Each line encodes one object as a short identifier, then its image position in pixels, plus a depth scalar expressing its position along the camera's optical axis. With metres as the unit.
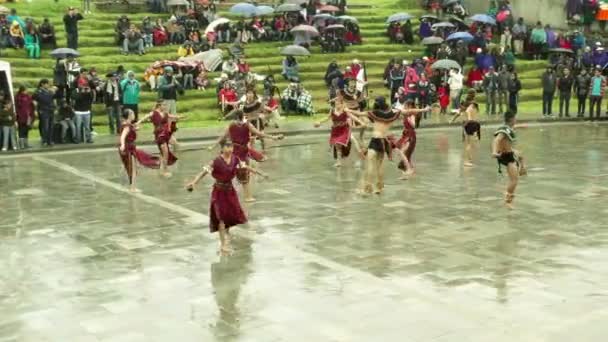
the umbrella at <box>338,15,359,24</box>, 36.34
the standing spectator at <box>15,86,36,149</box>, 24.06
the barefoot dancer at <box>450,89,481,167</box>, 20.47
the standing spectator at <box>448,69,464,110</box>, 31.14
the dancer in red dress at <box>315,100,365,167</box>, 19.66
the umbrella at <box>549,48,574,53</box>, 34.98
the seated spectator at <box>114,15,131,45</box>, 33.75
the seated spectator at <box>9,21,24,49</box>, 31.16
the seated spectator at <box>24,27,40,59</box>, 30.98
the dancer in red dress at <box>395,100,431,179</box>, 19.06
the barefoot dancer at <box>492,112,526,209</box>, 15.52
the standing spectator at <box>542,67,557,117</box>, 30.33
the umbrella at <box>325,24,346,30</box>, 35.56
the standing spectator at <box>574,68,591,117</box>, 30.56
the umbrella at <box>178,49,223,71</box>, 32.12
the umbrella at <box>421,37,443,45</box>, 34.97
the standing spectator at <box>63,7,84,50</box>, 30.75
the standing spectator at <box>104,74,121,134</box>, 26.20
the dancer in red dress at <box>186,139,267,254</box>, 12.97
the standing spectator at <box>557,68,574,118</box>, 30.47
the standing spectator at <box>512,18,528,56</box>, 38.03
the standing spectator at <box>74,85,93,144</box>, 24.88
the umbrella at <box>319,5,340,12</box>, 37.34
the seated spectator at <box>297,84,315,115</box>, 30.62
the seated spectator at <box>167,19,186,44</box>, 34.28
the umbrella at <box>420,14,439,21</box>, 38.22
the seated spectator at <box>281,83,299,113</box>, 30.59
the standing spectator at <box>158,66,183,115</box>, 26.75
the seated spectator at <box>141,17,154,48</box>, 33.75
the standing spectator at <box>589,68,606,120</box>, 29.85
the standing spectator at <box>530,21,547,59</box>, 37.53
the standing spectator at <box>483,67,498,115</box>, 30.97
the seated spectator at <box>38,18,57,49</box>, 31.93
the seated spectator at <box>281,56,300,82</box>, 32.34
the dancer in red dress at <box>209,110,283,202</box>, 16.81
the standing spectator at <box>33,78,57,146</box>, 24.34
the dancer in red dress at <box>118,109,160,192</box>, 17.95
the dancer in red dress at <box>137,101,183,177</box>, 19.58
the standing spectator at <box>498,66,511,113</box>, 30.63
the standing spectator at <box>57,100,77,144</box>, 24.80
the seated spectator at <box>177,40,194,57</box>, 32.44
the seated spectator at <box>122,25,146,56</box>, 32.78
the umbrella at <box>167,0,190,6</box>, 35.76
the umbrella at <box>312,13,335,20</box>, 36.16
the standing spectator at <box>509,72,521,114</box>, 30.62
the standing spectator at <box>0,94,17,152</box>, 23.48
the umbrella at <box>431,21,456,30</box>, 36.78
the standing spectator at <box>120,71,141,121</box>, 25.97
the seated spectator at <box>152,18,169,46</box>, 34.01
